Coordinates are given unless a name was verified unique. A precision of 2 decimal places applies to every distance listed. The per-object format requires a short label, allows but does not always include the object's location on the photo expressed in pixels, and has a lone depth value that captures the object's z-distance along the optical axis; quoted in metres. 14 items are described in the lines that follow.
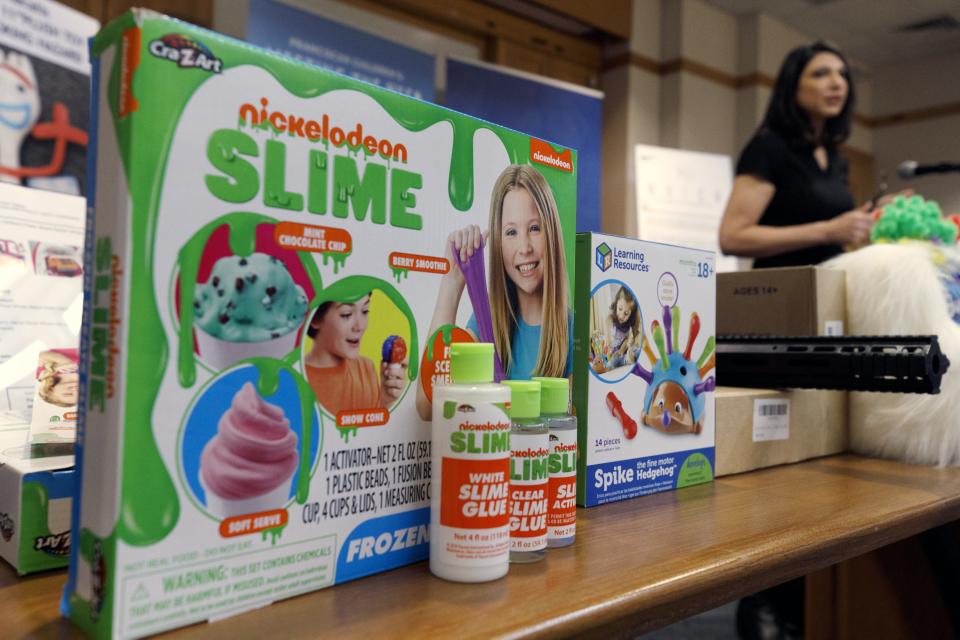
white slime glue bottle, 0.48
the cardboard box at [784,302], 1.02
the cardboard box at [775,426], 0.86
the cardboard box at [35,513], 0.48
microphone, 1.36
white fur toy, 0.92
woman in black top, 1.73
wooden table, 0.42
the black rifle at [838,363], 0.83
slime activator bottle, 0.56
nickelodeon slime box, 0.40
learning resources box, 0.69
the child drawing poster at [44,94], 1.66
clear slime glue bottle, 0.52
